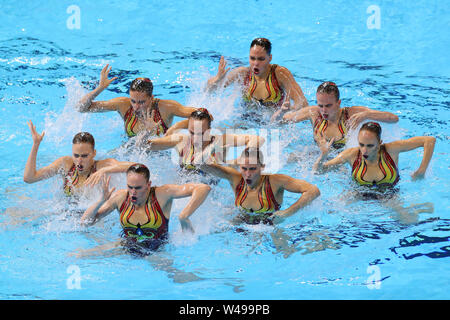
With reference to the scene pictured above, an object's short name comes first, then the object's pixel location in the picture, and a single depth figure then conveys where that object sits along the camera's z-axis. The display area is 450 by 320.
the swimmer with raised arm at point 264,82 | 15.98
